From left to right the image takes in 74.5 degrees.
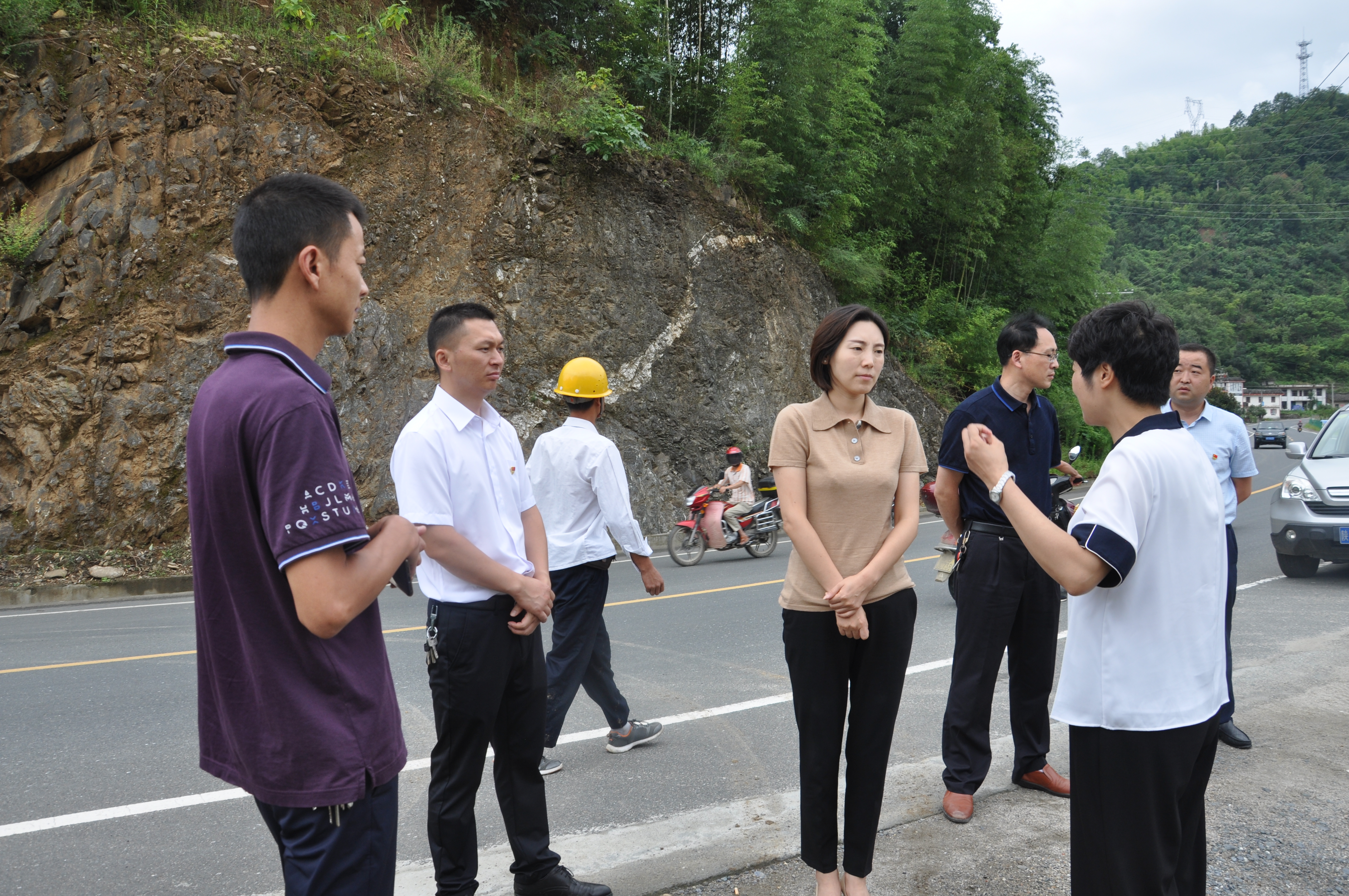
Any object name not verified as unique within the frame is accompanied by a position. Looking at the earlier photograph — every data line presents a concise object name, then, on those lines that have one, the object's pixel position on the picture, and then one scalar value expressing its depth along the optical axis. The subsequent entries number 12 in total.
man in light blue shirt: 4.88
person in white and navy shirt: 2.19
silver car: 9.07
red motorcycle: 12.84
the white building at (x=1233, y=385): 88.06
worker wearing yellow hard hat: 4.45
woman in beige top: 3.06
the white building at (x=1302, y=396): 102.56
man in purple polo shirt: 1.65
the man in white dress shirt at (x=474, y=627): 2.90
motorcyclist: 13.21
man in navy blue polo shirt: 3.96
